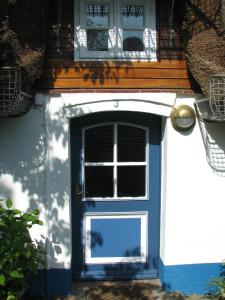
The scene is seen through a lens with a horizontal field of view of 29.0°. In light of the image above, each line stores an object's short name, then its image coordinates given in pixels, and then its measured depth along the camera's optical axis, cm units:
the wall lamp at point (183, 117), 467
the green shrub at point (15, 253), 393
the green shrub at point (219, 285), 467
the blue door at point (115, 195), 502
